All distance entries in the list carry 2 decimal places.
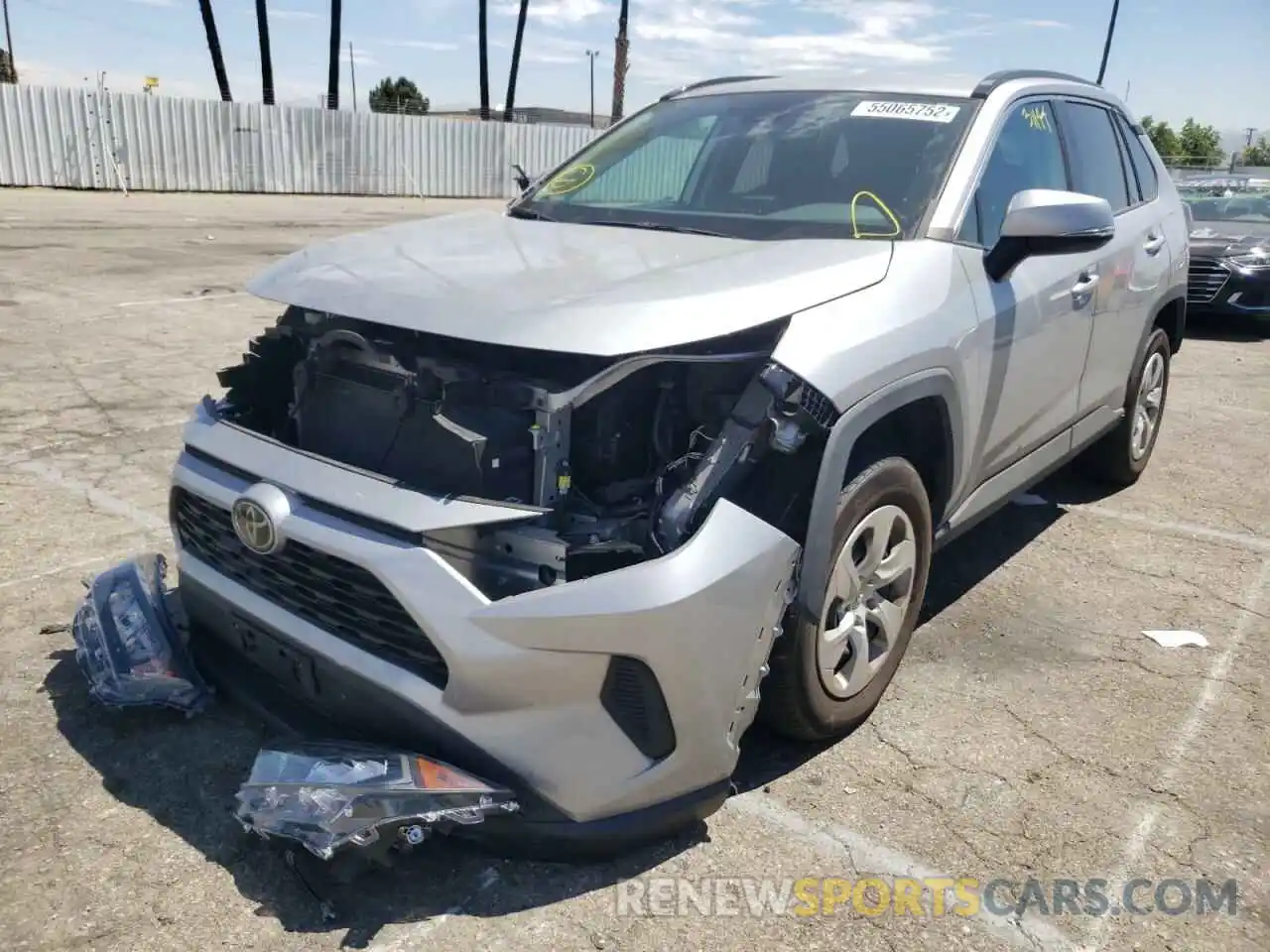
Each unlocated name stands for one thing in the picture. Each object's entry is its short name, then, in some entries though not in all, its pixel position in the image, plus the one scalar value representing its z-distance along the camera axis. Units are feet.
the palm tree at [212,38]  103.65
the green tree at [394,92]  245.04
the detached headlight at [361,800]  7.59
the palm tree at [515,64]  145.59
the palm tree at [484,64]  139.85
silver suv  7.81
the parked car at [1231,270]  35.19
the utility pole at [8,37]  217.25
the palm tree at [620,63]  104.73
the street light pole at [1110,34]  119.44
